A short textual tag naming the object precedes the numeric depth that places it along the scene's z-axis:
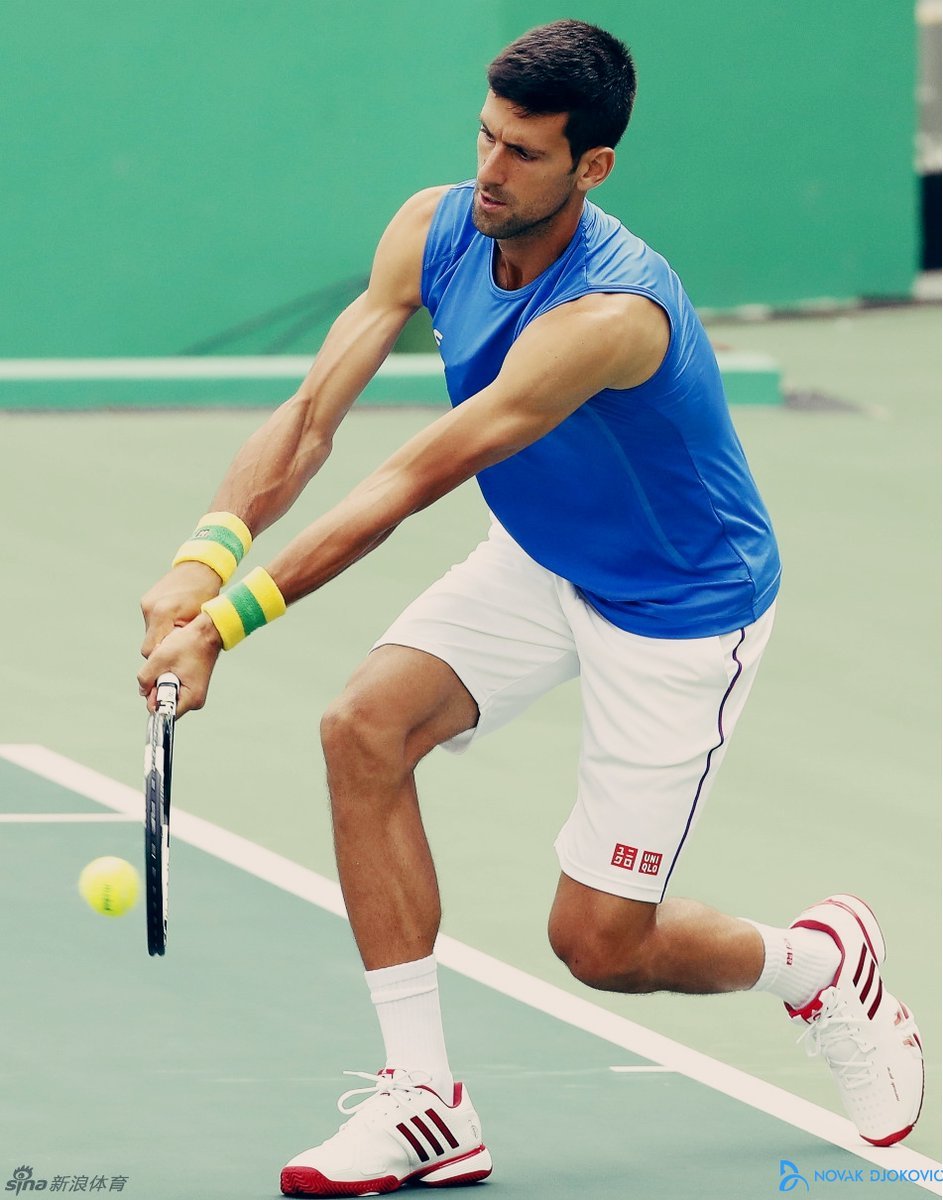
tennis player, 8.55
